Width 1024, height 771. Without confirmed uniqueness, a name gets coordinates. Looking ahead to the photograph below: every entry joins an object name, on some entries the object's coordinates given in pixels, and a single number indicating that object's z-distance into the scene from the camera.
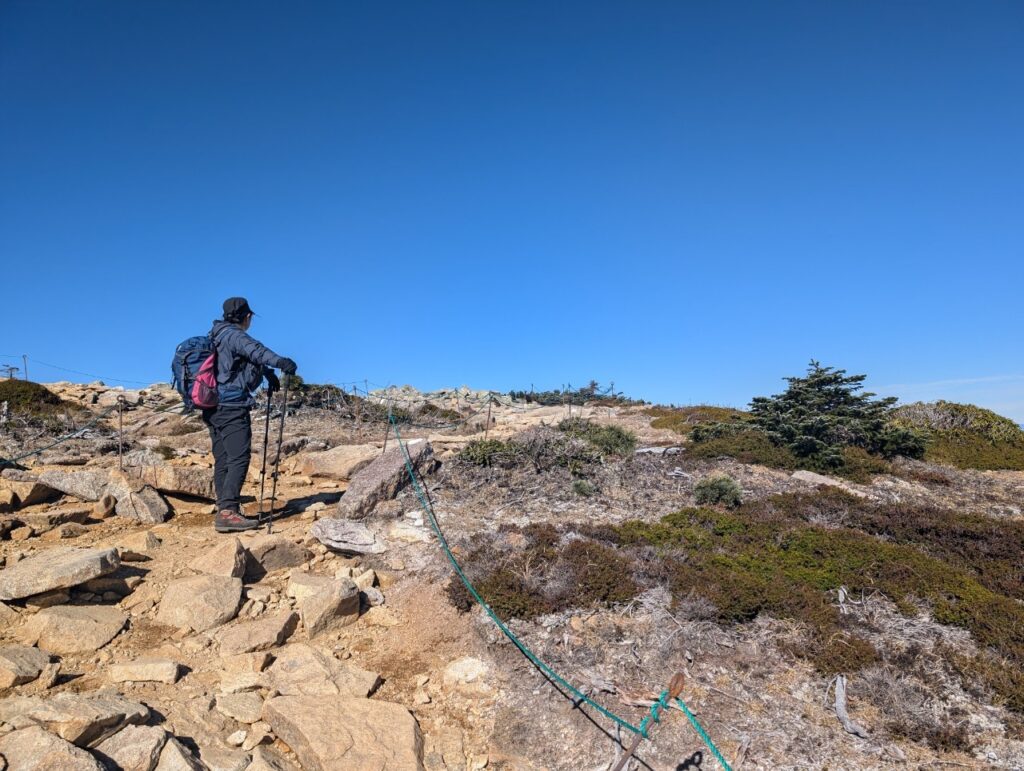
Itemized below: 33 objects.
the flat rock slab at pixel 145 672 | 3.94
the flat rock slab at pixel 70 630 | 4.31
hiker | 7.12
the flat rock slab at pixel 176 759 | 2.96
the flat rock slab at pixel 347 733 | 3.38
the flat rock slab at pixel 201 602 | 4.89
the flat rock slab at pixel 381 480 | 7.80
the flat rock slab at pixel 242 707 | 3.73
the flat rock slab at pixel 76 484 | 7.86
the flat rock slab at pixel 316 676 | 4.11
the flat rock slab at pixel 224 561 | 5.61
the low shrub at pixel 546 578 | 5.39
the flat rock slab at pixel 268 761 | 3.25
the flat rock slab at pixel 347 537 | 6.80
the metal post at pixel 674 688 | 2.99
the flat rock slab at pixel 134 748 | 2.92
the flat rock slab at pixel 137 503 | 7.53
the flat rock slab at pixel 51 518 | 6.83
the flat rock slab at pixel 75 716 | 2.93
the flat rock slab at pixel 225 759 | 3.20
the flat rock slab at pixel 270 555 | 6.04
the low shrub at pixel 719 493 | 8.88
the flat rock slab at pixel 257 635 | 4.57
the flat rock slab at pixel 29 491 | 7.50
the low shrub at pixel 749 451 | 12.36
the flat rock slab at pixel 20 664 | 3.70
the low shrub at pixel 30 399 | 17.78
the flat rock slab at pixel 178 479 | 8.29
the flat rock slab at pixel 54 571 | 4.63
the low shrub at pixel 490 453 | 10.07
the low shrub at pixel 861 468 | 11.75
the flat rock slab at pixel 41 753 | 2.65
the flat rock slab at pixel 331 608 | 5.07
